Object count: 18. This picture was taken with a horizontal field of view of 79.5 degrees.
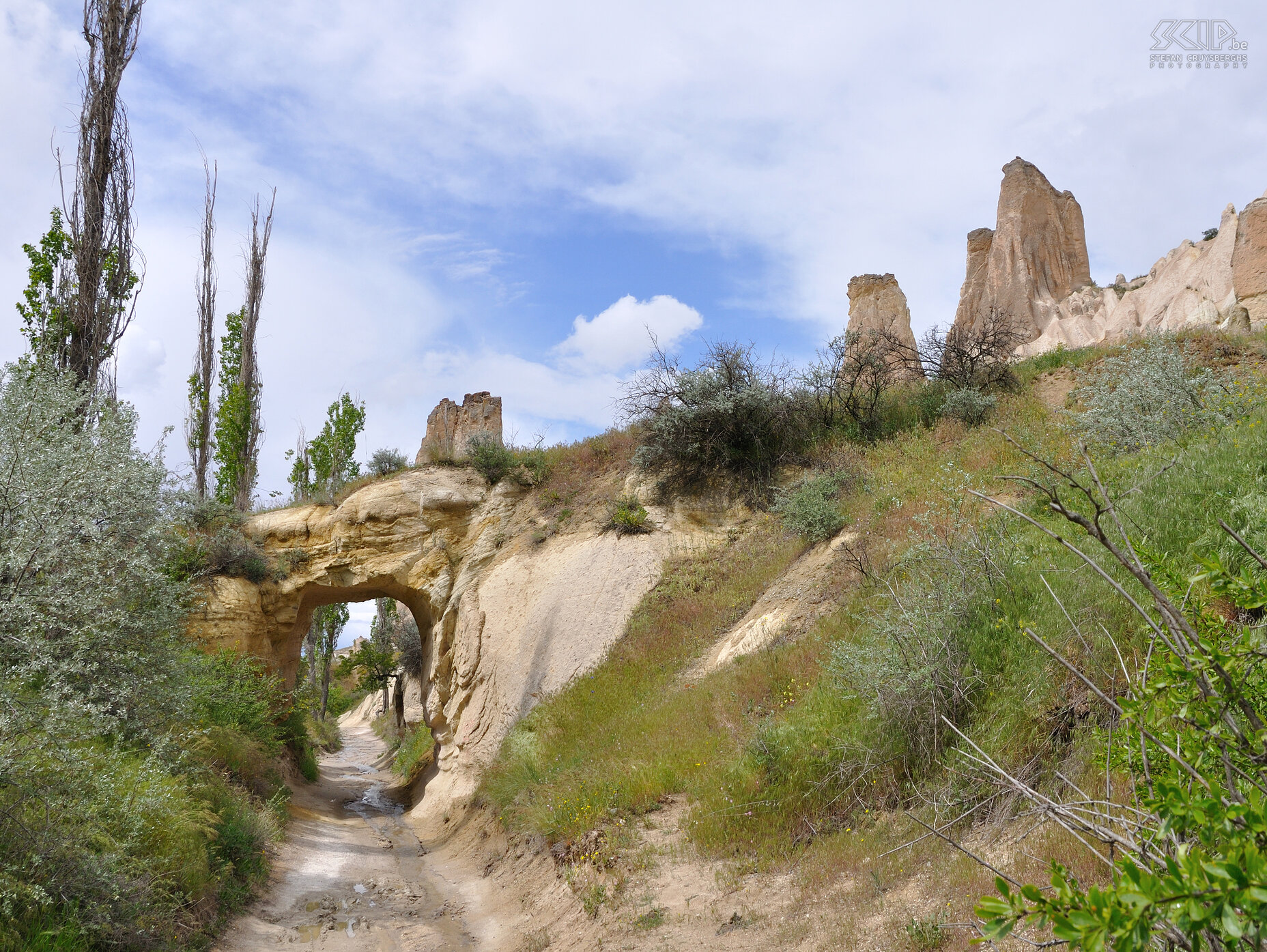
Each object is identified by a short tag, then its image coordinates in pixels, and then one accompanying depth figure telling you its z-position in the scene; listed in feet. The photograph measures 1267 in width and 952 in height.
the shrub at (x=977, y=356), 53.83
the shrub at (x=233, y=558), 58.18
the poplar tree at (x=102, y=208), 46.37
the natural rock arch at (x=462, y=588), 48.96
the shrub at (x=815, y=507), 41.39
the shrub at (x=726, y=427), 54.95
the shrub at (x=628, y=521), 53.57
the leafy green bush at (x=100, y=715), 19.35
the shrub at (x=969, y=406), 49.16
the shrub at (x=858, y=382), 54.08
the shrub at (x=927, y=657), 21.84
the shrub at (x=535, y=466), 63.46
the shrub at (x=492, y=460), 63.72
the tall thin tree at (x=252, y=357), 82.14
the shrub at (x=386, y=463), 65.46
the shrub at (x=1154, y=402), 33.76
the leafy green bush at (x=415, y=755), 75.36
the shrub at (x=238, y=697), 43.73
